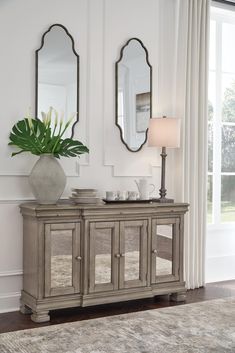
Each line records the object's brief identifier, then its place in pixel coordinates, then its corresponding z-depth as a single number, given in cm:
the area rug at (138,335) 304
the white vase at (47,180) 382
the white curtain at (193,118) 479
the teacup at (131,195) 421
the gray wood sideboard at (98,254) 374
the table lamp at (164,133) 436
